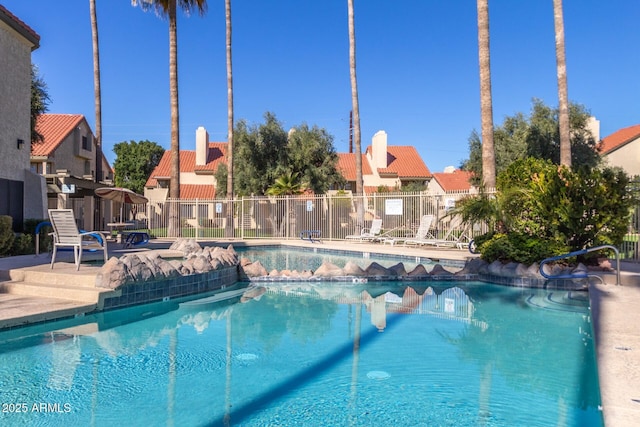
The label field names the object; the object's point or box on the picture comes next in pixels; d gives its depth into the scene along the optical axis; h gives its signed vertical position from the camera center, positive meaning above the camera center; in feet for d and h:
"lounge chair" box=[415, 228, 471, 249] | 48.44 -1.97
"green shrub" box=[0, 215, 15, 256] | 31.94 -0.38
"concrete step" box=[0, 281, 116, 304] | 19.31 -2.63
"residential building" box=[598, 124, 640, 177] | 104.58 +15.50
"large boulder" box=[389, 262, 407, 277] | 30.32 -3.04
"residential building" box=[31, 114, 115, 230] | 61.72 +13.09
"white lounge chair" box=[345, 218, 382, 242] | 59.65 -1.29
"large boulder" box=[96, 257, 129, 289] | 20.01 -2.05
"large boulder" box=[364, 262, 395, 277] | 30.25 -3.06
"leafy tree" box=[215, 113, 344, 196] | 76.64 +11.53
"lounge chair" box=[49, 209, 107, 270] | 22.52 -0.17
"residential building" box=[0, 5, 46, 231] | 36.19 +8.47
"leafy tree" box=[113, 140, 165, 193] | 161.17 +22.99
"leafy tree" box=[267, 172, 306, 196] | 71.74 +5.91
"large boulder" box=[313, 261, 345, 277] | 30.19 -3.02
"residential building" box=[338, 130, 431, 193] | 118.62 +13.89
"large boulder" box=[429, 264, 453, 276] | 30.53 -3.20
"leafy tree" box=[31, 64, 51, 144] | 55.88 +15.94
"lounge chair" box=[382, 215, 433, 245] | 51.65 -0.75
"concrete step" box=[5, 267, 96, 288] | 20.36 -2.15
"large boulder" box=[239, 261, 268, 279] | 30.05 -2.91
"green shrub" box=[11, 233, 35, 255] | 33.68 -1.13
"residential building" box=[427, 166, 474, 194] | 129.84 +11.99
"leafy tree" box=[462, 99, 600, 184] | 74.38 +13.60
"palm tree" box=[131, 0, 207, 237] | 63.00 +20.31
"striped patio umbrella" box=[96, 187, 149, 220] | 47.19 +3.40
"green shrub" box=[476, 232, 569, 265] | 29.12 -1.72
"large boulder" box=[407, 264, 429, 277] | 30.42 -3.23
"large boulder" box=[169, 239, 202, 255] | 38.58 -1.64
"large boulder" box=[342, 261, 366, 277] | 30.12 -3.00
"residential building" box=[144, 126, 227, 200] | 112.88 +12.93
